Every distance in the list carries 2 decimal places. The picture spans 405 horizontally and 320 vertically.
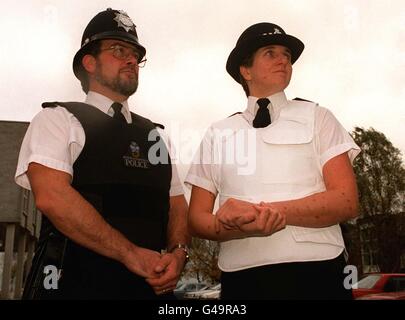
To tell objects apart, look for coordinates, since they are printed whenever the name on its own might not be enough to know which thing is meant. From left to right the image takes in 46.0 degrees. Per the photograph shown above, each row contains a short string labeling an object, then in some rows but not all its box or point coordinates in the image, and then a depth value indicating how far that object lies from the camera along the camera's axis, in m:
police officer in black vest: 2.80
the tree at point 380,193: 33.59
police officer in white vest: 2.54
